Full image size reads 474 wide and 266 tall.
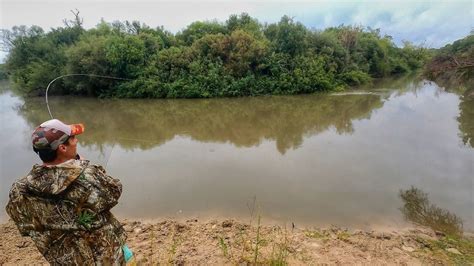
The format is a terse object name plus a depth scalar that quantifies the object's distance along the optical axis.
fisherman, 1.57
